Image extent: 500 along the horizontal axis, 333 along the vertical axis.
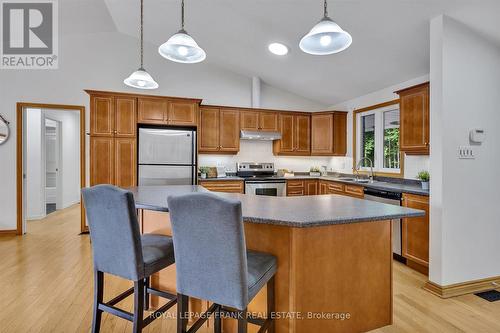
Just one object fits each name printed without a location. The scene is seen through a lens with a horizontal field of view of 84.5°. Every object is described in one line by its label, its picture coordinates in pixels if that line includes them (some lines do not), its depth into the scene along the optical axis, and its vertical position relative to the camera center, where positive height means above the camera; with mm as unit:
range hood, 5117 +544
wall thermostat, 2643 +273
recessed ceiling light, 4031 +1733
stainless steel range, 4879 -373
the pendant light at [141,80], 2795 +875
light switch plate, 2619 +109
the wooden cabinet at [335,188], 4441 -399
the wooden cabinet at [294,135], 5401 +581
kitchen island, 1628 -608
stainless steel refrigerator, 4355 +109
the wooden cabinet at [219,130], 4930 +611
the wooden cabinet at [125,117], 4289 +737
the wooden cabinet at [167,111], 4383 +858
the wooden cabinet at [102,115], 4211 +747
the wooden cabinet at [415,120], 3186 +544
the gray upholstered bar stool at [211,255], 1282 -448
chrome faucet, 4516 -16
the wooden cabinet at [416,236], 2945 -802
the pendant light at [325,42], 1916 +869
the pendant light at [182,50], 2107 +949
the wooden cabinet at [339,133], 5293 +598
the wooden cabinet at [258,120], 5172 +834
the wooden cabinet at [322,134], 5316 +600
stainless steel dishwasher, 3309 -699
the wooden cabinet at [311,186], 5156 -414
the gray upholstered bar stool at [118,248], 1612 -521
